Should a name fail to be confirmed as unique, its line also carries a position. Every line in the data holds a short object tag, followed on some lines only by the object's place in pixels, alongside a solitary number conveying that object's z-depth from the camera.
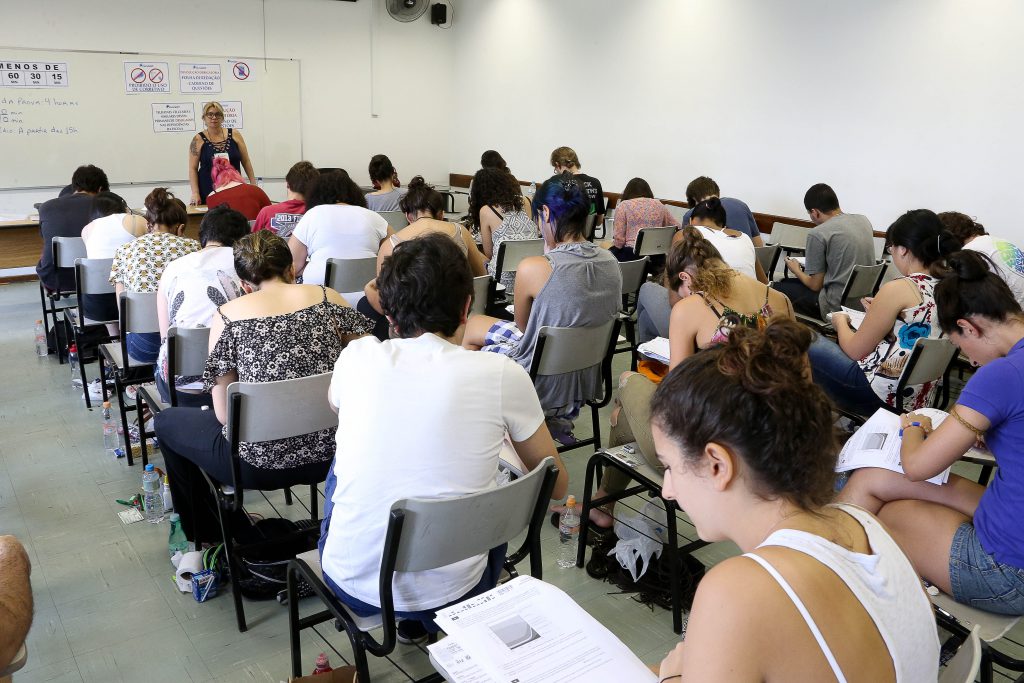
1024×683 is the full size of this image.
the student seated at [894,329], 3.00
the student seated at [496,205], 4.88
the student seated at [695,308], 2.61
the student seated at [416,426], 1.59
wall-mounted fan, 8.95
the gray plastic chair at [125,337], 3.36
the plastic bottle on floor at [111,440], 3.56
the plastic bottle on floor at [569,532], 2.85
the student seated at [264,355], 2.26
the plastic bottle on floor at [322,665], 2.04
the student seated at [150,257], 3.50
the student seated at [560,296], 2.93
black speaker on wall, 9.26
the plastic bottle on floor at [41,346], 4.92
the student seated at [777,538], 0.92
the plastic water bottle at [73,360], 4.55
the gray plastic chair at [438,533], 1.55
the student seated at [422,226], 4.18
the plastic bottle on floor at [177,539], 2.70
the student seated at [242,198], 5.53
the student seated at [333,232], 4.22
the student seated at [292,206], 4.64
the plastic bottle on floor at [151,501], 3.00
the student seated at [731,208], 5.25
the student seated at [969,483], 1.77
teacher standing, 7.00
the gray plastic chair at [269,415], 2.17
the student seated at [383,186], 5.55
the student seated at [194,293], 3.03
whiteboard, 7.09
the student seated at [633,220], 5.54
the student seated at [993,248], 3.55
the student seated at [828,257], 4.71
